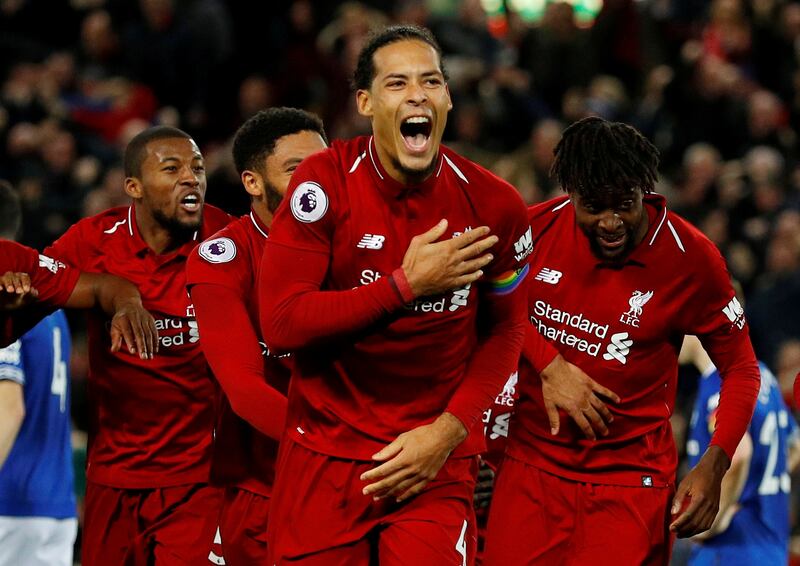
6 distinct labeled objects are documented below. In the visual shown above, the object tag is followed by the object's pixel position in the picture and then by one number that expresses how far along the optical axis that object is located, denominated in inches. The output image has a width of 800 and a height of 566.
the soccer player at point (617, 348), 403.9
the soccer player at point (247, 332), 375.2
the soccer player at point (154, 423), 445.7
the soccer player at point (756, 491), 503.2
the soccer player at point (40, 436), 443.2
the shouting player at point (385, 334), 323.6
